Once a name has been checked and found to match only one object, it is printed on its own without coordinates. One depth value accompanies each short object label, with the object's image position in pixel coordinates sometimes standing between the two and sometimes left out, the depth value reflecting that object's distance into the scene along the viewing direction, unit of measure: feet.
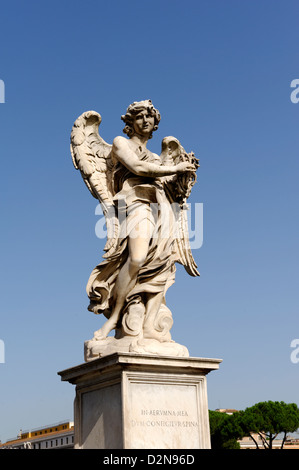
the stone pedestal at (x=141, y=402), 23.13
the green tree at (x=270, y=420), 156.87
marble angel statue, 26.09
